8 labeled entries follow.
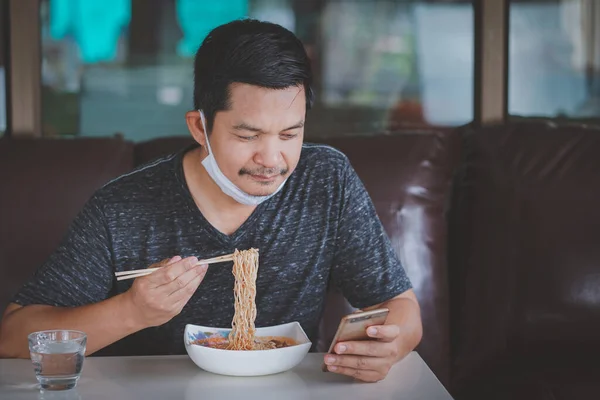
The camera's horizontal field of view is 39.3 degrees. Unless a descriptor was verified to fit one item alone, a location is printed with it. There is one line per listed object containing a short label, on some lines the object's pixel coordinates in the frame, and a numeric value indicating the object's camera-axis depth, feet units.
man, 6.12
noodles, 5.66
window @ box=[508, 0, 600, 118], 12.72
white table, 4.93
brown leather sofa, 7.79
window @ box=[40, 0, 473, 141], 12.51
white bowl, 5.16
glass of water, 4.98
